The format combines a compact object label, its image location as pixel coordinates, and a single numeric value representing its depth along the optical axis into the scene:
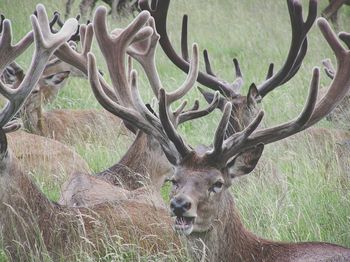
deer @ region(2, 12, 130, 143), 19.12
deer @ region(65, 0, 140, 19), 33.37
